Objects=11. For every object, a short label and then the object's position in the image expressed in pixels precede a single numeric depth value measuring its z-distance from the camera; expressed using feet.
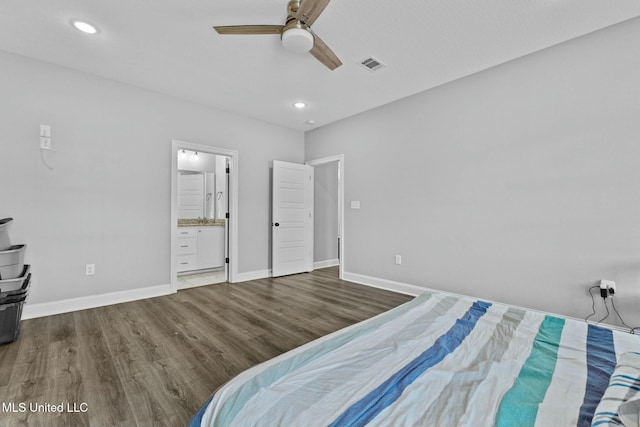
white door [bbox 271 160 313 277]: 16.31
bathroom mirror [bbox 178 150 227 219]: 19.44
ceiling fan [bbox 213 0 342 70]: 7.00
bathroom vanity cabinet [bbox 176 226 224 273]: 17.01
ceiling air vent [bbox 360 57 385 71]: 10.00
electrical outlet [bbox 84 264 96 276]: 10.88
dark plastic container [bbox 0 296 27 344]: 7.70
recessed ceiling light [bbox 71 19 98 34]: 8.11
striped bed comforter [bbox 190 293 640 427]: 2.47
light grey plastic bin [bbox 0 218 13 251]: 8.91
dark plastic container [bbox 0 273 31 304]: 7.70
